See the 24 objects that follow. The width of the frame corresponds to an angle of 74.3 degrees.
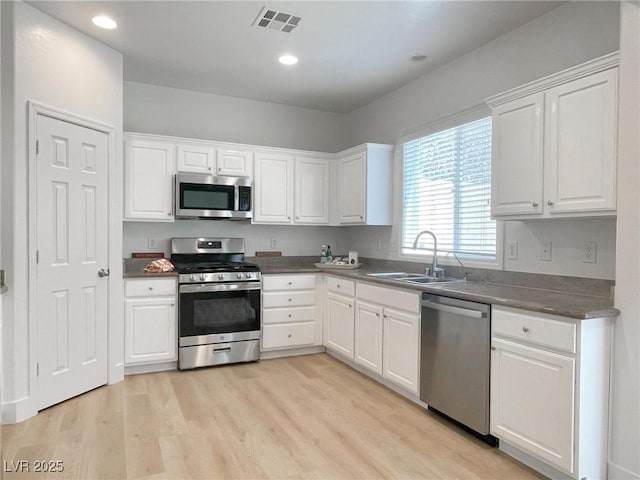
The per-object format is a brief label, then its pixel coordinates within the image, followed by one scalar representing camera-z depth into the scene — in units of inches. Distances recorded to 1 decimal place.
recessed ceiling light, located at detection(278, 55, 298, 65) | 143.6
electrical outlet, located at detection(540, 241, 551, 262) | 111.1
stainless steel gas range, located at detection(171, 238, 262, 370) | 152.7
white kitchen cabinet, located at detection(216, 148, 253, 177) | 170.4
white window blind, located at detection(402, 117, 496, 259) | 133.0
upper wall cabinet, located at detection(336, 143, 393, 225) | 171.8
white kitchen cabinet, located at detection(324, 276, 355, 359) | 154.0
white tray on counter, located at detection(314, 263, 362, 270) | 175.2
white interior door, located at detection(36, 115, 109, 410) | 117.6
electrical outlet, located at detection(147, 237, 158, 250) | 169.8
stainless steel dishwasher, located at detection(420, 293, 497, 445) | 98.0
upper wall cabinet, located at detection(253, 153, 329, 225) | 178.9
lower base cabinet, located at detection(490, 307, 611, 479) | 79.4
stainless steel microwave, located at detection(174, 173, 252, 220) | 161.2
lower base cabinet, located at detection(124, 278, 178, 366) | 146.2
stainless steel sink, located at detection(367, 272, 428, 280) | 143.2
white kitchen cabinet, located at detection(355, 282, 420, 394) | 121.8
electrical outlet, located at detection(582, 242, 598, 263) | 100.4
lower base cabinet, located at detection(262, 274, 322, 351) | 167.5
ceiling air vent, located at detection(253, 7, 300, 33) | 114.3
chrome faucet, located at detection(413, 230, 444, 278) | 140.9
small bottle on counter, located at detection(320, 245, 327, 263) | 188.9
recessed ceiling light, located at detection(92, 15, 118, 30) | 118.8
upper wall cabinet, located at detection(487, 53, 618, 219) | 86.0
